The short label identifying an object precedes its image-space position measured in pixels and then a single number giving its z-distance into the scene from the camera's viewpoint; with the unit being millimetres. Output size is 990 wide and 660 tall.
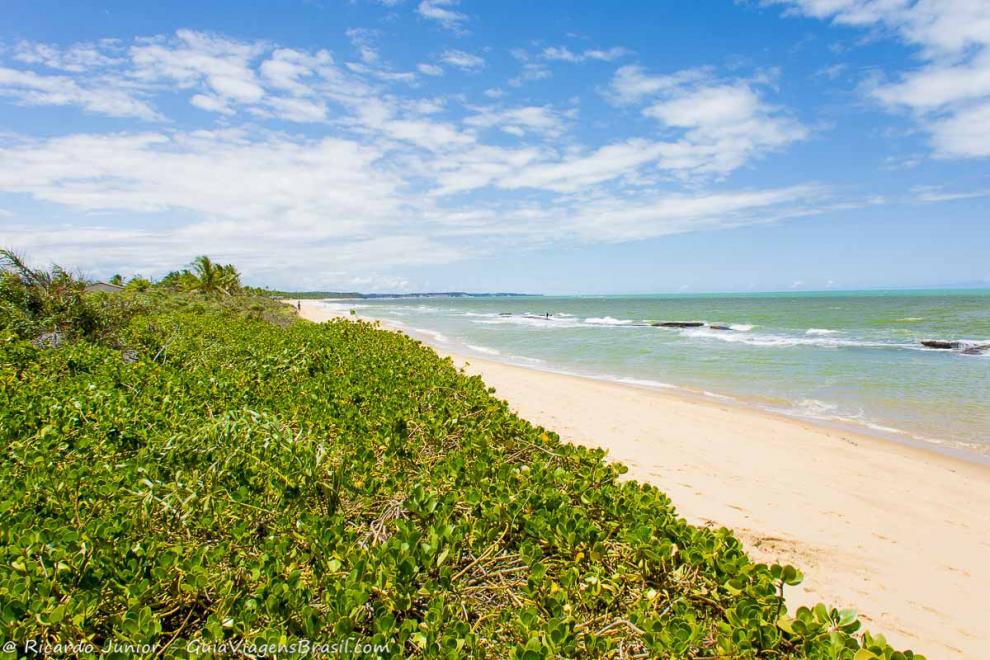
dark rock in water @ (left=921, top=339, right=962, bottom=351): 22727
